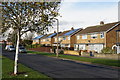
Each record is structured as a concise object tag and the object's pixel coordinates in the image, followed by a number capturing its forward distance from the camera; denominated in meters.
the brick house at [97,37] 27.48
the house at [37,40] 57.13
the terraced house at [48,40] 48.89
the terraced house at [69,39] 38.80
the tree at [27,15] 7.73
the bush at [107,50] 21.24
